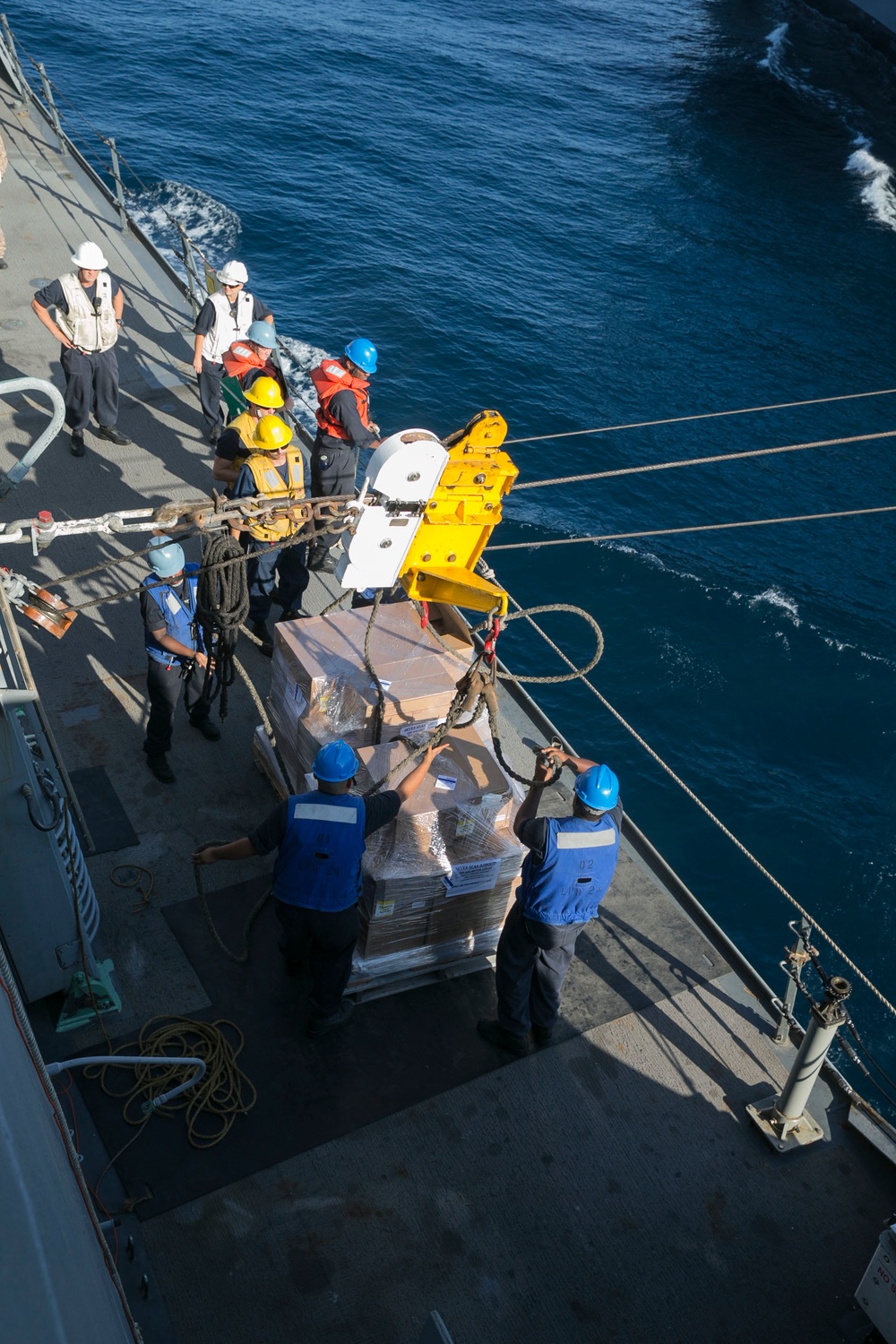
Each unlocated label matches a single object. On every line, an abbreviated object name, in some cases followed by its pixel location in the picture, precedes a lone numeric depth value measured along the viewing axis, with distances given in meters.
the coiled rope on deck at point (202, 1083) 5.36
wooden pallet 6.01
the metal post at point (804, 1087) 5.23
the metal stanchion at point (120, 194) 13.52
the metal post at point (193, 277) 12.38
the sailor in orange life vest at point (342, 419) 8.34
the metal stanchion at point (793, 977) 5.62
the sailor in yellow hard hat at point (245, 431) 7.58
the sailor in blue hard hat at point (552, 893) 5.39
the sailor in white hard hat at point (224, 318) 9.88
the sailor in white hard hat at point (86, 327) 9.12
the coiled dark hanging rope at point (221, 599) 6.81
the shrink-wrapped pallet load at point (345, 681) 6.50
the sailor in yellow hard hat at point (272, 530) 7.41
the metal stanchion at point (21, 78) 17.55
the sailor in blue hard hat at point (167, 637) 6.71
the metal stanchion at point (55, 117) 15.87
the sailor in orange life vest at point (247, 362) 9.09
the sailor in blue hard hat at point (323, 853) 5.28
